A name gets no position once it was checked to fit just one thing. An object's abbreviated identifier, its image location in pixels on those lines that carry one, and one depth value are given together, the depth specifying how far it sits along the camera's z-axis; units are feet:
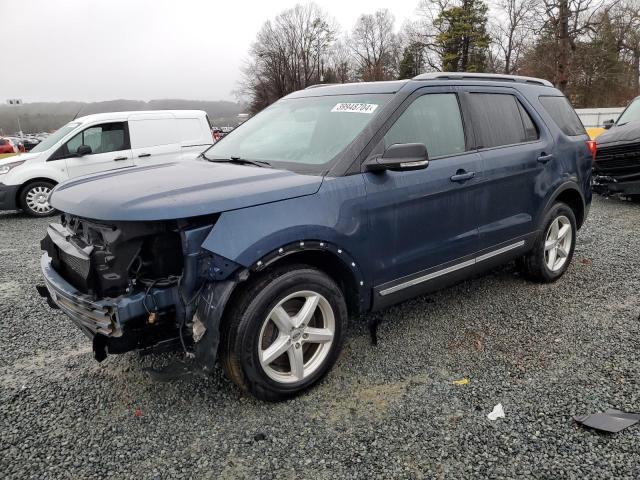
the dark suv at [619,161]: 26.91
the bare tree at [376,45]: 219.61
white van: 30.55
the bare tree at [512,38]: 142.80
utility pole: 135.96
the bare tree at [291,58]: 220.43
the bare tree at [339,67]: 217.99
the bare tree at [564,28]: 92.84
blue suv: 8.20
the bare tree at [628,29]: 110.73
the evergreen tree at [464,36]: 159.53
